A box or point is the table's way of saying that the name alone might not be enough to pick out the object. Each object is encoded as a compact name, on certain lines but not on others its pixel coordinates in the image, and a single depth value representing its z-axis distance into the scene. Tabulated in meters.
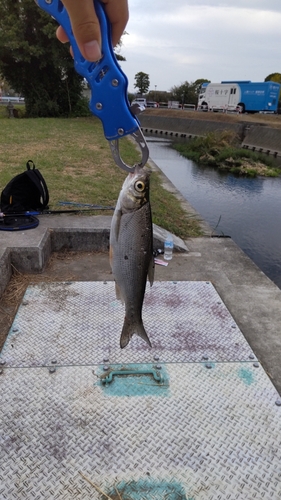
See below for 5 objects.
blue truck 37.06
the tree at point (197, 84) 59.57
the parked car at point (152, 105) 49.03
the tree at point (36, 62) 23.55
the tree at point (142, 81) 69.56
